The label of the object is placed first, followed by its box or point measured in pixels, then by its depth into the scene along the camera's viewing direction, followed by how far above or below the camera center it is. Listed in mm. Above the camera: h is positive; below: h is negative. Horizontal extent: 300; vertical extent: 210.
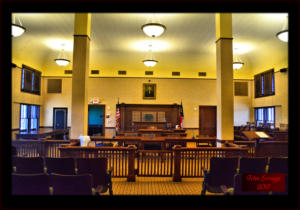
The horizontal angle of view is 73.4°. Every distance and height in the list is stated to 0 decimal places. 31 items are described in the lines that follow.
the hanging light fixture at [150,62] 10534 +2654
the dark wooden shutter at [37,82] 12492 +1874
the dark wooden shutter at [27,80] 11244 +1808
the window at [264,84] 11639 +1815
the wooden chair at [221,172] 3000 -882
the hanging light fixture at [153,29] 6702 +2834
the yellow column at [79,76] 6047 +1084
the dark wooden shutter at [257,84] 13077 +1885
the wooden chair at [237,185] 1755 -676
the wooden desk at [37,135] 7377 -912
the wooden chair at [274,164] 2615 -687
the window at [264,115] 11800 -115
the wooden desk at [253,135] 4500 -501
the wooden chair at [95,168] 2963 -826
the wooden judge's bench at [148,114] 13258 -98
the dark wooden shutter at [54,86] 13703 +1769
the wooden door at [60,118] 13664 -411
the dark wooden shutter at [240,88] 14102 +1719
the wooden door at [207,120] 14016 -500
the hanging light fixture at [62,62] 10584 +2682
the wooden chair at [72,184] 1992 -720
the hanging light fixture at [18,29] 5822 +2450
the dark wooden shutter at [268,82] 11766 +1852
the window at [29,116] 11398 -278
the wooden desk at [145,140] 6355 -888
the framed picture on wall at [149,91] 13867 +1478
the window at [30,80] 11094 +1861
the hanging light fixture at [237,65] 10774 +2609
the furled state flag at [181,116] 12869 -214
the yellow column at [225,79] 6273 +1062
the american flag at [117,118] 12656 -365
